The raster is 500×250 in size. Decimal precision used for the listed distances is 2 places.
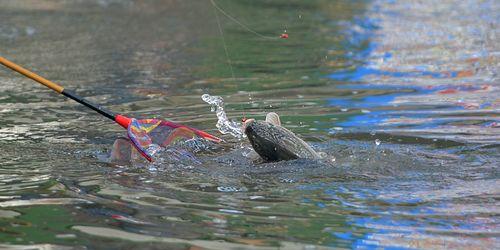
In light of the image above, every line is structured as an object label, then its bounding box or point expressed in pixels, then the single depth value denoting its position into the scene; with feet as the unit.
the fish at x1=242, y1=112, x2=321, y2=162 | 38.50
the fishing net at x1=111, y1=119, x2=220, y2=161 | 40.32
